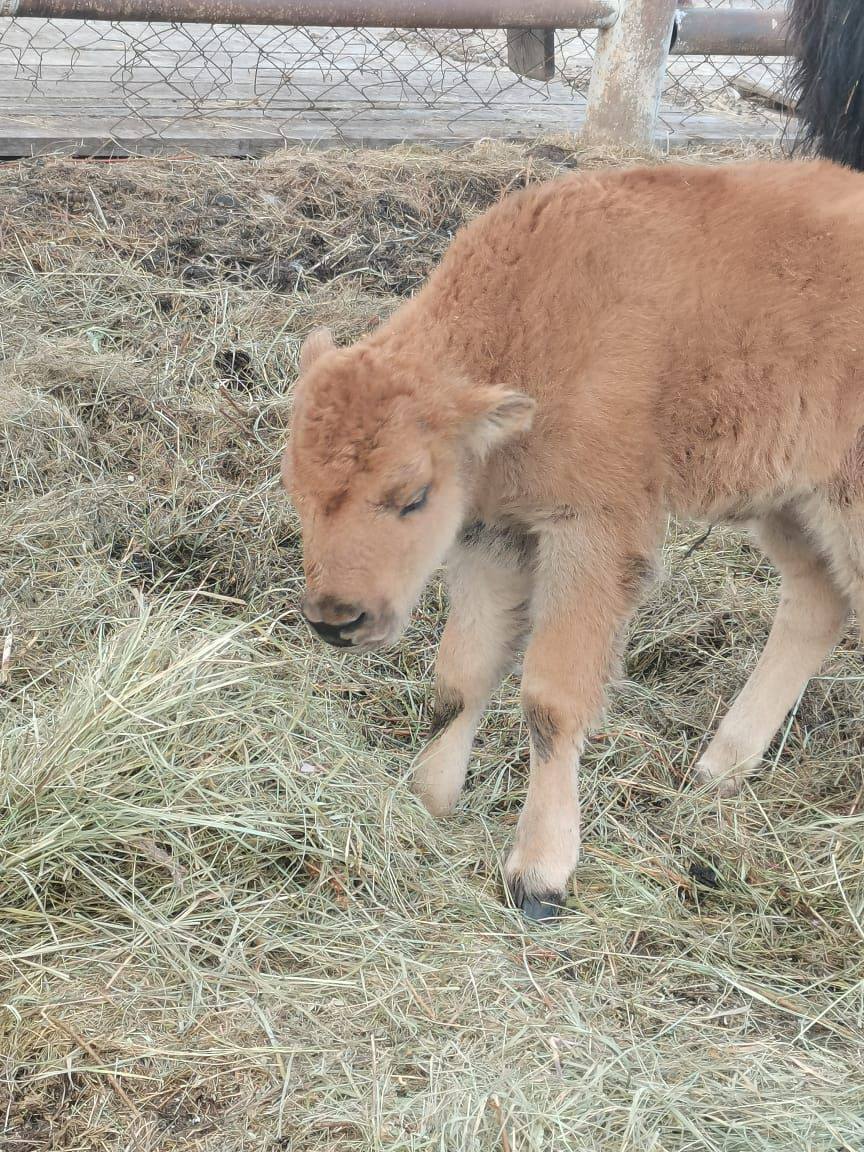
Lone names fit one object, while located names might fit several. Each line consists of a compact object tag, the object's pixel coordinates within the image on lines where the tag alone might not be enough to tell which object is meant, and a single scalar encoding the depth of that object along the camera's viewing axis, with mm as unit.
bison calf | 3250
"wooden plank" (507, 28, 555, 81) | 8750
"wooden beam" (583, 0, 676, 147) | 7191
